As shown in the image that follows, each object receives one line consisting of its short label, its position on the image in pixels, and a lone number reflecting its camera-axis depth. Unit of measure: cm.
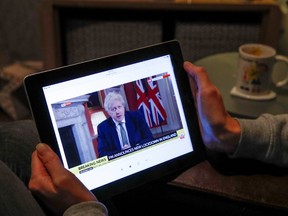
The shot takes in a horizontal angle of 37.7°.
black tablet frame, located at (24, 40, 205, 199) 63
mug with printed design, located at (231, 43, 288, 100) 94
